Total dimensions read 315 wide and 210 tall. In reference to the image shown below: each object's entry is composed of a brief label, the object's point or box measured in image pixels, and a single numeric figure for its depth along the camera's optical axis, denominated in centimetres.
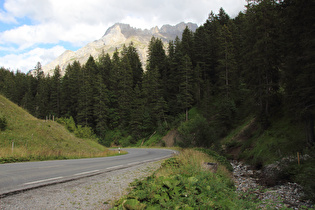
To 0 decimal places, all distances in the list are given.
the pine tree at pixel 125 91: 5266
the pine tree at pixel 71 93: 6000
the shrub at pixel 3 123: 1691
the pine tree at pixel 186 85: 4162
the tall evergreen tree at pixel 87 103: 5188
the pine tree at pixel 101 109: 4969
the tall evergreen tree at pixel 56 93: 6297
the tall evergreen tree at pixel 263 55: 2011
